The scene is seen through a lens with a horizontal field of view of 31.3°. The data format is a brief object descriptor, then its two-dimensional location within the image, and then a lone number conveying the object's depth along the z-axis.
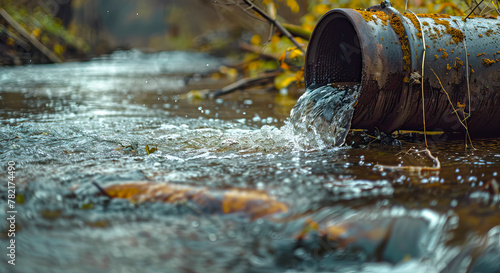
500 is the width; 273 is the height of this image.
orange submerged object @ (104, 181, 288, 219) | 3.55
